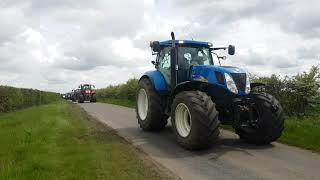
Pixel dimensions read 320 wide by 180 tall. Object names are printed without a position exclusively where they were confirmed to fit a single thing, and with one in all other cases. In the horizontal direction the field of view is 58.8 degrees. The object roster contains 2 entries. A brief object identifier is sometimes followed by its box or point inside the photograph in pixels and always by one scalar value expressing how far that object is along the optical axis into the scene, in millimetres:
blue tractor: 6514
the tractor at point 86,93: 31827
